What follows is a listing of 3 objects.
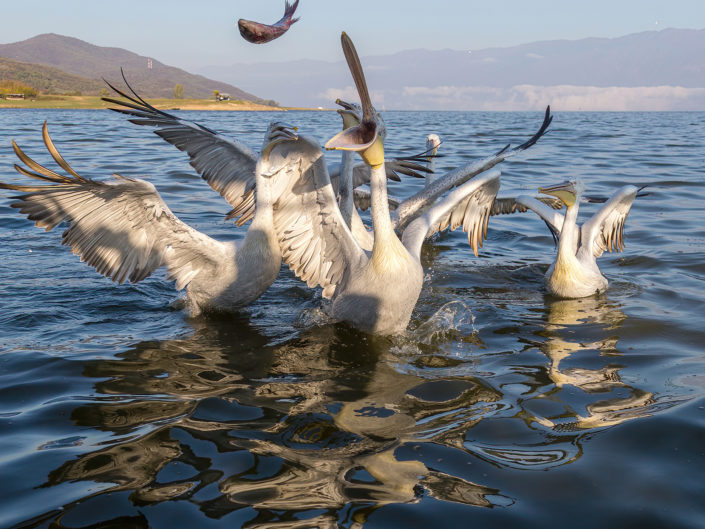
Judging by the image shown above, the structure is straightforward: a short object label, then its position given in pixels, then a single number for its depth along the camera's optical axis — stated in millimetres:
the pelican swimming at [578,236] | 7277
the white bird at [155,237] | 5547
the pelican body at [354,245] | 5496
